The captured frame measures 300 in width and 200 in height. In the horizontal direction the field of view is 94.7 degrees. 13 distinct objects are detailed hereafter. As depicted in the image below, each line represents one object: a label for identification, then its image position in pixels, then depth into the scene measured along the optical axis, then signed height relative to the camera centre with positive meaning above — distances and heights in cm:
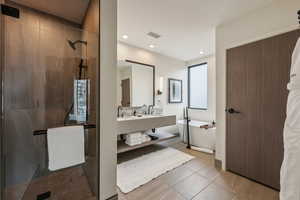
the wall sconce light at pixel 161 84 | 382 +42
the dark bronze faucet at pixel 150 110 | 354 -27
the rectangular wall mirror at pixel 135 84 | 306 +38
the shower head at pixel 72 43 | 188 +77
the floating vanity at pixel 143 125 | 239 -50
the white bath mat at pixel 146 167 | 191 -113
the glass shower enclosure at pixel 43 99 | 152 +0
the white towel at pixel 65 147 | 137 -48
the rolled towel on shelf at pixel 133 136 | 269 -71
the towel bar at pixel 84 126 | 146 -31
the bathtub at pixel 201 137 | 314 -89
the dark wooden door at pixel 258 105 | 169 -8
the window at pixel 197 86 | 413 +41
